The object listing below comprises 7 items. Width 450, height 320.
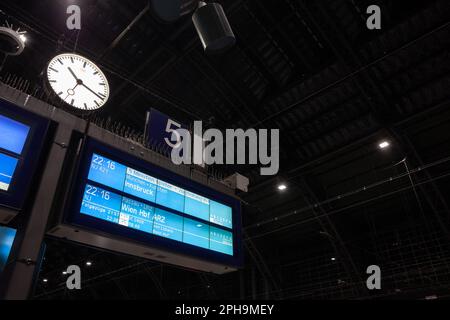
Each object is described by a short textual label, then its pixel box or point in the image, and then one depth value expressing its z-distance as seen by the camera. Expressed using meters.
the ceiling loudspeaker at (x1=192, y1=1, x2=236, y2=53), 2.85
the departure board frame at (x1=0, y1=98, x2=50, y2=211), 2.80
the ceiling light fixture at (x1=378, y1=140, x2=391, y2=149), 11.99
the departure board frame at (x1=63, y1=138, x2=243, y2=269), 3.16
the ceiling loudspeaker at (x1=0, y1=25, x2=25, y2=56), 2.93
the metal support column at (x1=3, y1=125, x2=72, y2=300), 2.60
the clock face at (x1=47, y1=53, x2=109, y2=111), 3.73
